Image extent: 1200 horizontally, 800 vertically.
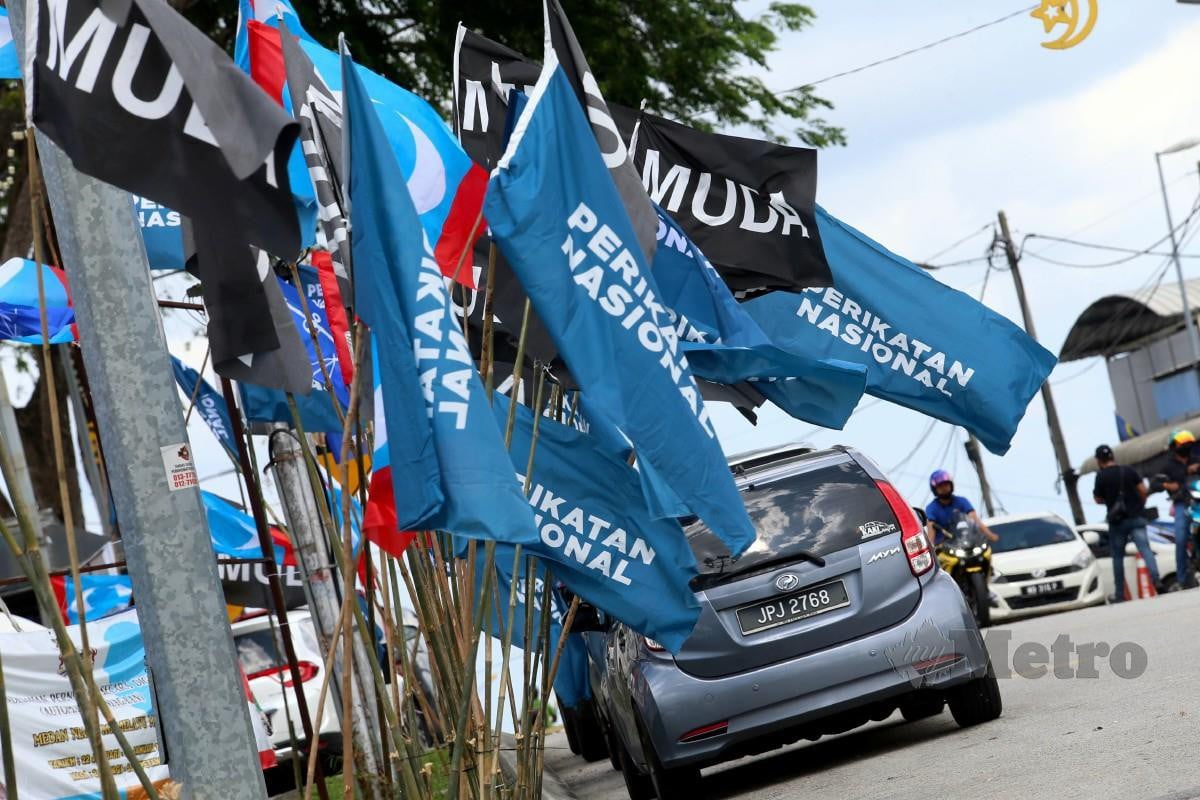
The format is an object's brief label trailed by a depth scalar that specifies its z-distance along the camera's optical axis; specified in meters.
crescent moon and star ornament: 10.33
